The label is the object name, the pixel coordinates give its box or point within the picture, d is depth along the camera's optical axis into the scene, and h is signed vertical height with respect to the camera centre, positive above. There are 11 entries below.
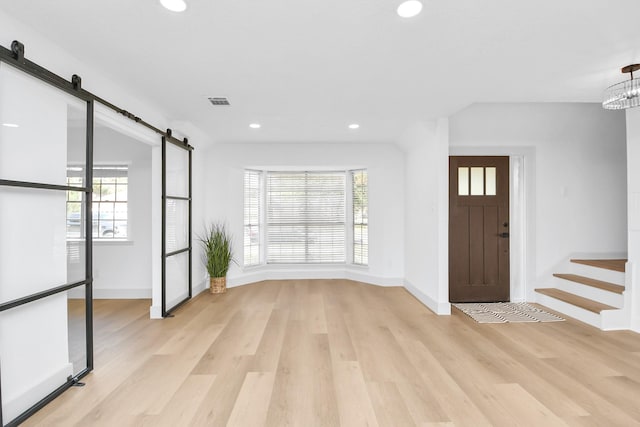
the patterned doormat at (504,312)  4.02 -1.22
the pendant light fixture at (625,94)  2.73 +1.00
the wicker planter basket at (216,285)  5.33 -1.08
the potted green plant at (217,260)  5.30 -0.70
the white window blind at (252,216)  6.16 +0.01
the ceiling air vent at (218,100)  3.58 +1.25
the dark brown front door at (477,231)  4.90 -0.22
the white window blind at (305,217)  6.53 -0.02
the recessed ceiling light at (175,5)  1.93 +1.22
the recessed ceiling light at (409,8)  1.93 +1.21
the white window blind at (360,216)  6.18 +0.00
